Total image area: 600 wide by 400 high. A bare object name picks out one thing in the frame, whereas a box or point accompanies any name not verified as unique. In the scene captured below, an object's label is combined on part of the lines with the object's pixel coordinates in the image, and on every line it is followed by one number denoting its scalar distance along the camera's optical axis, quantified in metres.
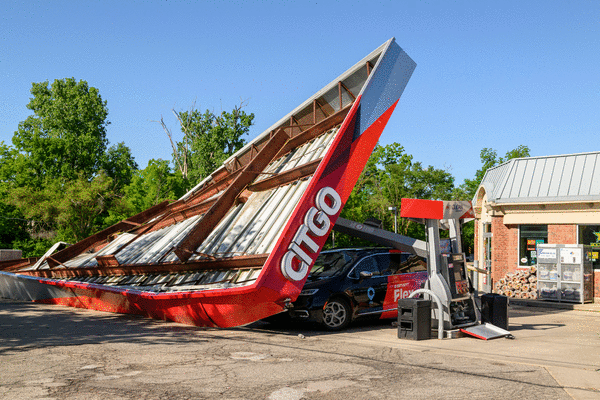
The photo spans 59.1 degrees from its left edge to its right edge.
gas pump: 10.24
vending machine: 18.52
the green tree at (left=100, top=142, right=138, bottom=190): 58.56
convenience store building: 19.56
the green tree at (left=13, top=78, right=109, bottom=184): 49.19
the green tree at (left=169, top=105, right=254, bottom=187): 50.38
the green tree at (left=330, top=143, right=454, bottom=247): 45.66
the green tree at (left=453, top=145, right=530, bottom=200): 72.44
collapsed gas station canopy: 10.28
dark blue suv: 10.86
